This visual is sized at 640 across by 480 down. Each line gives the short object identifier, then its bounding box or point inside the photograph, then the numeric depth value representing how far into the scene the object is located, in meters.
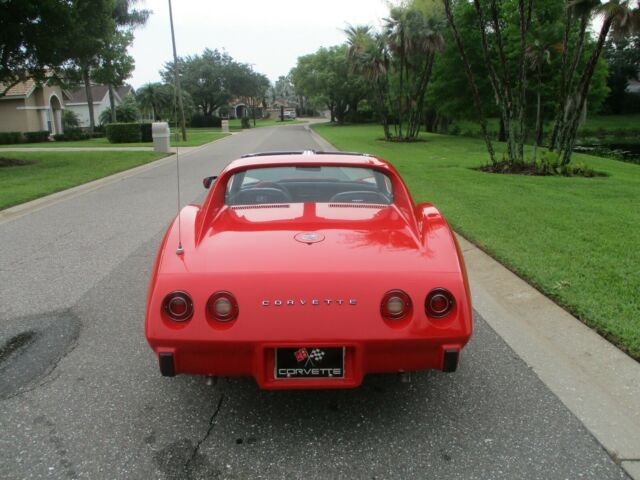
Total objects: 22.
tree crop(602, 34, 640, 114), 69.44
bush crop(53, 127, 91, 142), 40.22
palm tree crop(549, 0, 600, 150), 13.23
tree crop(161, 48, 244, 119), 79.88
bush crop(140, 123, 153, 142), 34.88
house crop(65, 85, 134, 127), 58.62
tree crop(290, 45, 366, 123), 71.62
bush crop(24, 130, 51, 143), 38.19
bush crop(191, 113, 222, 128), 72.88
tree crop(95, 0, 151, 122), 19.61
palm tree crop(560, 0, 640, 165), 13.02
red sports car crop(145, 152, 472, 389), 2.59
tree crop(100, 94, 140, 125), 51.75
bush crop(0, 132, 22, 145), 35.81
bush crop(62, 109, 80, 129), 49.31
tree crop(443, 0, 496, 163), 13.47
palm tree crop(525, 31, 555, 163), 24.94
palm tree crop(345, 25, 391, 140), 30.27
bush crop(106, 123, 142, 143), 33.56
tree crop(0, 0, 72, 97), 15.71
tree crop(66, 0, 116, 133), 17.05
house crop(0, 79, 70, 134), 42.19
